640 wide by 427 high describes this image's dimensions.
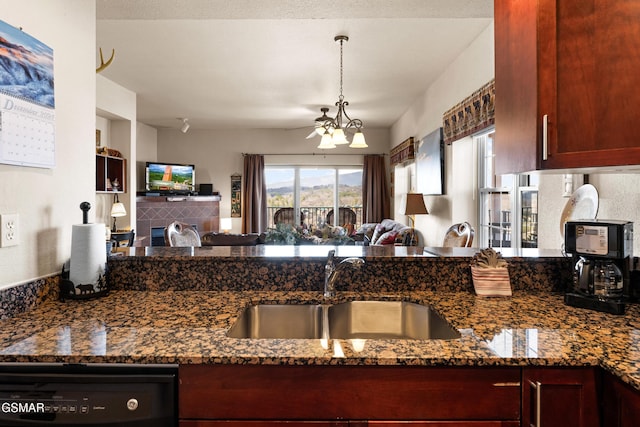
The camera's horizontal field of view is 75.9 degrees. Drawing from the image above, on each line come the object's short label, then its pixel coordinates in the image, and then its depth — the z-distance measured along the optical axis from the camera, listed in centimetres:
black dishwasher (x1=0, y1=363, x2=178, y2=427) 96
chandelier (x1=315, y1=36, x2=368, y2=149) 434
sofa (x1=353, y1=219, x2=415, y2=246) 503
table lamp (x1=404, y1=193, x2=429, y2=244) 468
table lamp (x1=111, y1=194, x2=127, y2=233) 532
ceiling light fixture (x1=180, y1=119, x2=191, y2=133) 713
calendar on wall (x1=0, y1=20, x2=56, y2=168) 117
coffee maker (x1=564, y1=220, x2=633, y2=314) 128
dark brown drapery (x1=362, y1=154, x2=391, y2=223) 811
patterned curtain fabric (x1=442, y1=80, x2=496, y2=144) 314
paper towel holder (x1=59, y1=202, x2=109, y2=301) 141
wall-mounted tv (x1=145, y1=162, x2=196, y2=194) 729
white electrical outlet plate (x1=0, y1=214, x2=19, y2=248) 120
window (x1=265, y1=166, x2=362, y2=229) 838
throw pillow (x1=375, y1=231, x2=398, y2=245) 523
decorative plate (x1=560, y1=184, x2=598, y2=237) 170
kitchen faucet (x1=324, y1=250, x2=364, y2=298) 146
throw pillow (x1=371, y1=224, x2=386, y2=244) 605
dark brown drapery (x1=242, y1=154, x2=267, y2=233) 812
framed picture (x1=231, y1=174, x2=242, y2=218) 827
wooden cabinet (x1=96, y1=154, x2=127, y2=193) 521
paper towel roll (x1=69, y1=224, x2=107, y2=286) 141
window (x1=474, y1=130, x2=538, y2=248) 303
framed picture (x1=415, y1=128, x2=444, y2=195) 455
